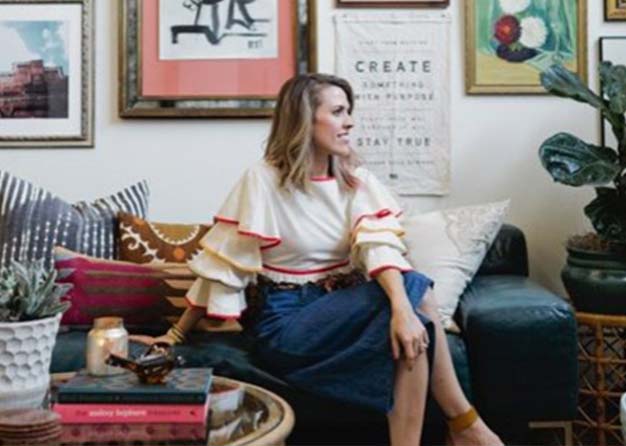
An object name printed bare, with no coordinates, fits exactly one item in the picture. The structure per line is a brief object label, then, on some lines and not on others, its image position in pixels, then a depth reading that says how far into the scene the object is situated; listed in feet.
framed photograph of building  8.58
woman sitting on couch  5.32
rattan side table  6.99
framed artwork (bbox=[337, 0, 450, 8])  8.56
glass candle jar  4.33
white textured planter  4.05
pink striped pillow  6.63
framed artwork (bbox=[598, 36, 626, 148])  8.57
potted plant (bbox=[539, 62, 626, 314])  7.04
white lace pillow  6.81
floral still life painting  8.55
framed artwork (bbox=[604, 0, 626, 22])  8.57
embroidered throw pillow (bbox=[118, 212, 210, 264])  7.27
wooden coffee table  3.68
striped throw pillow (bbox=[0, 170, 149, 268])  7.03
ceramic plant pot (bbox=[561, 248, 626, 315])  6.98
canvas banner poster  8.59
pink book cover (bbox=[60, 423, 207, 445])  3.70
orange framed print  8.55
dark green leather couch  5.89
